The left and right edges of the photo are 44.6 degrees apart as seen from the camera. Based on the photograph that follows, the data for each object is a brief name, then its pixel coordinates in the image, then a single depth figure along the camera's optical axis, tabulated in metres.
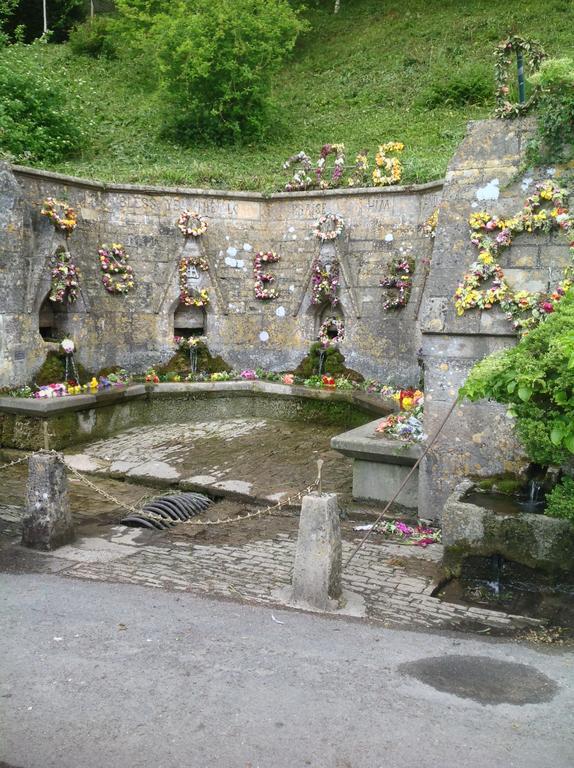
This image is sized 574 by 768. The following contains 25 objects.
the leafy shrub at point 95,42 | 22.73
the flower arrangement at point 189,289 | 12.42
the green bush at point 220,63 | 15.33
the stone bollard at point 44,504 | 6.64
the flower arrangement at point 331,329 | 12.45
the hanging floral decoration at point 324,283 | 12.17
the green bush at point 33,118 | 13.40
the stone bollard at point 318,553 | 5.28
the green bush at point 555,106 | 6.31
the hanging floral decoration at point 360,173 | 12.27
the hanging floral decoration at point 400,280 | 11.48
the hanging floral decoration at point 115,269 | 11.80
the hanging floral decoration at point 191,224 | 12.33
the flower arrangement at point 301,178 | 12.62
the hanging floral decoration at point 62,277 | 10.89
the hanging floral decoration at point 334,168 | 12.45
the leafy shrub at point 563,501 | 5.29
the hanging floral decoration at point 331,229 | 12.09
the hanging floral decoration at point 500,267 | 6.43
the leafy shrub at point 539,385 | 4.77
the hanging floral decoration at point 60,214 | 10.75
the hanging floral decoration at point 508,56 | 7.42
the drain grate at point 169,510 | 7.50
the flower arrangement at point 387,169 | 11.80
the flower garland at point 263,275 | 12.76
